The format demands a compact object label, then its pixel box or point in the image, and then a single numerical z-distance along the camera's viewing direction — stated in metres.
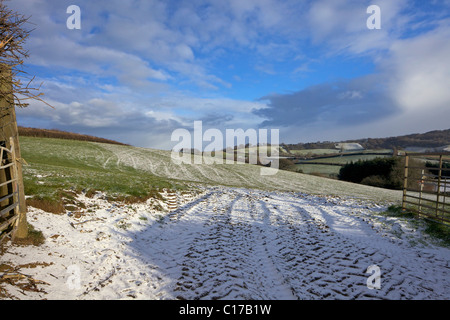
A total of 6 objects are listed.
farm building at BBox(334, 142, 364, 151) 91.35
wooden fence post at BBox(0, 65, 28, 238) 5.48
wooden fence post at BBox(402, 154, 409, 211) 12.45
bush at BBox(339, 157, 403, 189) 51.03
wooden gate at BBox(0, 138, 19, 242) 5.83
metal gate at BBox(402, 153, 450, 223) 10.29
